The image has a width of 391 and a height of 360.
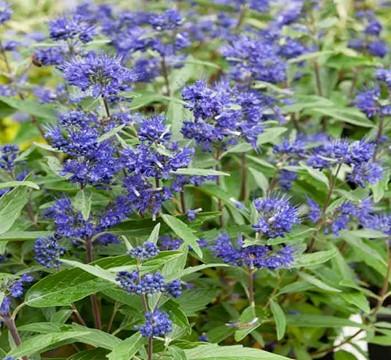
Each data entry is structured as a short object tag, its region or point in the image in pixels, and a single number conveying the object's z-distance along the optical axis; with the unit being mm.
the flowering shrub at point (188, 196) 668
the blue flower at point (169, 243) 726
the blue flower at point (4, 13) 879
